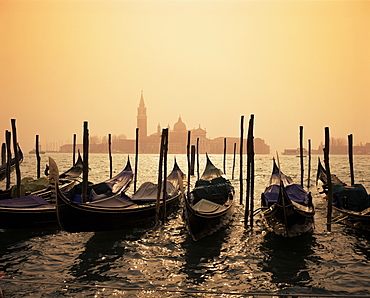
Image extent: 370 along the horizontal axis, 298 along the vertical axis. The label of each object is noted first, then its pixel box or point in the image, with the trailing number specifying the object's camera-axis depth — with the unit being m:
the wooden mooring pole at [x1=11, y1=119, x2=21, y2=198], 11.89
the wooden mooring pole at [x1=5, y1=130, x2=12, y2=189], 13.99
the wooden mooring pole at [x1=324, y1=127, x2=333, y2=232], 9.43
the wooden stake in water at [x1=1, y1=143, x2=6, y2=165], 21.34
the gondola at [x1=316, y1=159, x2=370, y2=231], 9.20
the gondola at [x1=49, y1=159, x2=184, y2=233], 8.06
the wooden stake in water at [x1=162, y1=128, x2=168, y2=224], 10.60
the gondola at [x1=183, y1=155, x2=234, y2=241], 8.60
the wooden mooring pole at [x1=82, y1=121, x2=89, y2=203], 10.35
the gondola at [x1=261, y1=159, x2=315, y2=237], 8.55
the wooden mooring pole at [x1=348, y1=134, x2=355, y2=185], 15.33
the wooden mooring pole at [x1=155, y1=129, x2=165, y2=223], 10.59
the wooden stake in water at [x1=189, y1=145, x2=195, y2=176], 27.11
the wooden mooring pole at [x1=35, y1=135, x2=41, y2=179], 18.21
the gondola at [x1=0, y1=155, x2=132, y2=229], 9.08
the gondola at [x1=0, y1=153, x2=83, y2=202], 12.34
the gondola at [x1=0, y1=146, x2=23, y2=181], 17.98
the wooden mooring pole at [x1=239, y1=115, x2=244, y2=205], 13.18
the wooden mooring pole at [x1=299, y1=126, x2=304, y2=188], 17.72
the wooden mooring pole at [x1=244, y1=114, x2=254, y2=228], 10.16
